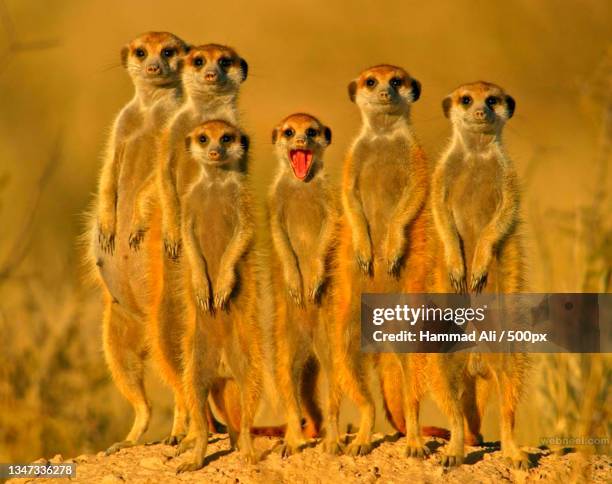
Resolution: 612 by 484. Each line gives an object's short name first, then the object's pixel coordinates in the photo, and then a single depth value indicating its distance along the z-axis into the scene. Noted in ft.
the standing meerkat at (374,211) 25.62
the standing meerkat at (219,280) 25.41
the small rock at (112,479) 24.53
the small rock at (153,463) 24.98
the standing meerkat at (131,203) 27.50
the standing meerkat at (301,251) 25.68
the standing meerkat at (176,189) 26.40
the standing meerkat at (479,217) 25.49
